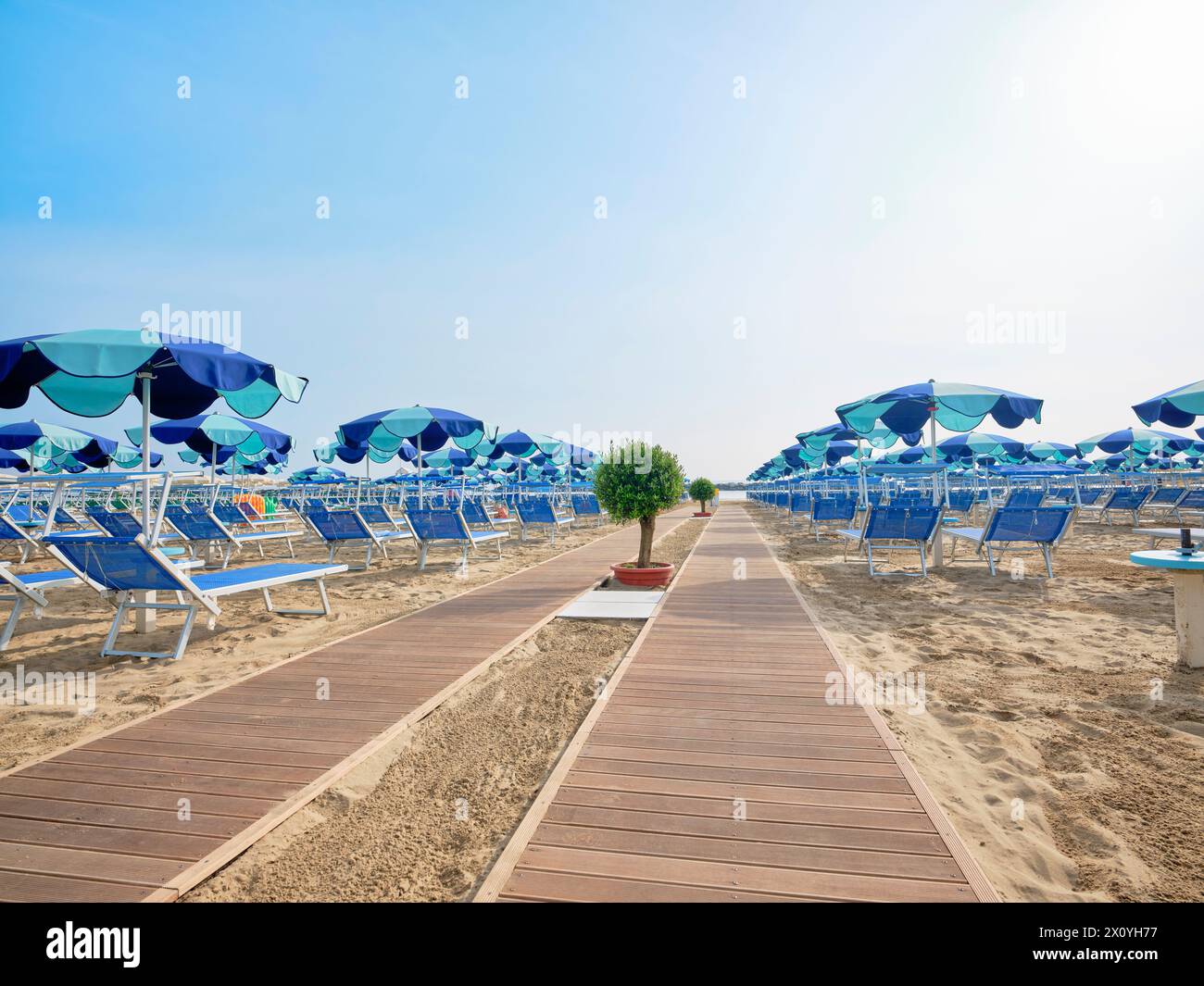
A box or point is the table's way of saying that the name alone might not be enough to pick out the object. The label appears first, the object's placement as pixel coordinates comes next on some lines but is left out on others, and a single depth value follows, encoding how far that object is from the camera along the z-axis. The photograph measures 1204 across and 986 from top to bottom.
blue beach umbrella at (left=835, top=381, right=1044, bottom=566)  8.09
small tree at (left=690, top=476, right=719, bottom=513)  24.08
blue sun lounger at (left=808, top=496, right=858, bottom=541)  11.95
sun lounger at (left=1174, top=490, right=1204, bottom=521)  12.50
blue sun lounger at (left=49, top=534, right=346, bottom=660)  3.81
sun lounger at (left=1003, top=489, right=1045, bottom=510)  9.91
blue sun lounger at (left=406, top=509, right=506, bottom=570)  8.23
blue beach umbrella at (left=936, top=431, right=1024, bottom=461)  17.61
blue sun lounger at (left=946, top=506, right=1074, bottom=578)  6.75
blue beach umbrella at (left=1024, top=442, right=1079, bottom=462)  25.09
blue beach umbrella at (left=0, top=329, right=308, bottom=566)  3.86
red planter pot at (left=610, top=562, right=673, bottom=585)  6.40
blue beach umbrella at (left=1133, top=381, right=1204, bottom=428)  7.89
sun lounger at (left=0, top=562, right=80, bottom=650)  4.14
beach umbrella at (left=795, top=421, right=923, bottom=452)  13.96
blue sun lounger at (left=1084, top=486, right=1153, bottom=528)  12.86
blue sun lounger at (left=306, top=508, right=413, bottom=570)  8.17
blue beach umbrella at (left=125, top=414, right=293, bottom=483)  9.00
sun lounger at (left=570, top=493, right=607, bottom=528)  16.84
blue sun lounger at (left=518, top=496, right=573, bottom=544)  11.42
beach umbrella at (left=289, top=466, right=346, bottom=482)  25.49
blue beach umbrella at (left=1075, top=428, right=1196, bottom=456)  22.58
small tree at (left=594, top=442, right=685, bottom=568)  6.88
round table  3.41
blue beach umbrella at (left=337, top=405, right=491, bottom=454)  9.16
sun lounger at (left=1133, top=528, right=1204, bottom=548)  6.87
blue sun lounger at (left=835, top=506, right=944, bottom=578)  7.23
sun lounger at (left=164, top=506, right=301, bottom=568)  8.27
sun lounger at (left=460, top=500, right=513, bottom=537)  10.42
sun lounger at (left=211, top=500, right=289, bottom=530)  10.98
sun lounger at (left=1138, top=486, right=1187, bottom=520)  13.44
